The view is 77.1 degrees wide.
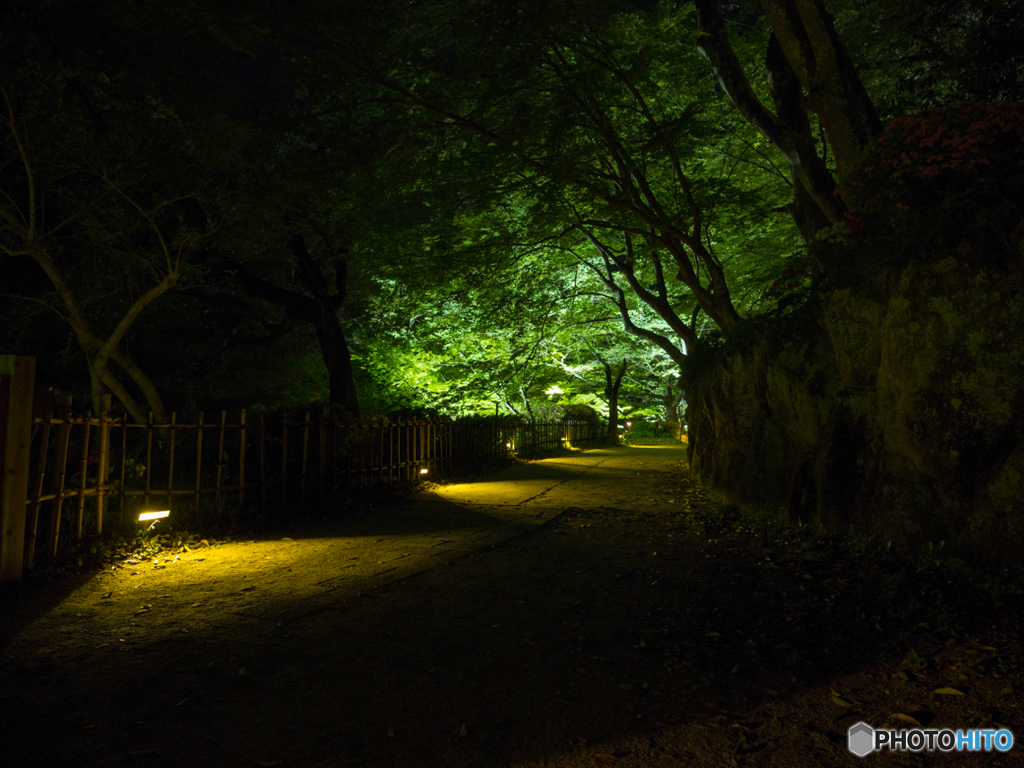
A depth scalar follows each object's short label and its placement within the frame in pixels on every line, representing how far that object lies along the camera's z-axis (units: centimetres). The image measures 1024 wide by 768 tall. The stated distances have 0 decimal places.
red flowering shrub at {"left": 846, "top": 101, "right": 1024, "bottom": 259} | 511
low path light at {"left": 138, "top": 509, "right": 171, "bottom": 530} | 695
